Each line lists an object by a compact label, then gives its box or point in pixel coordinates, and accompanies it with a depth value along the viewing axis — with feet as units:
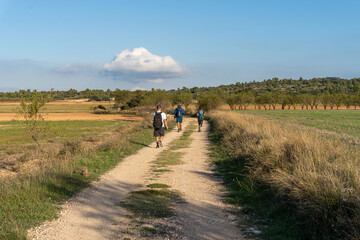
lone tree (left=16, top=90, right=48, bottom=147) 45.21
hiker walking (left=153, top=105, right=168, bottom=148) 50.06
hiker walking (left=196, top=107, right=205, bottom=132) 79.15
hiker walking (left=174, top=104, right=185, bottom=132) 76.15
